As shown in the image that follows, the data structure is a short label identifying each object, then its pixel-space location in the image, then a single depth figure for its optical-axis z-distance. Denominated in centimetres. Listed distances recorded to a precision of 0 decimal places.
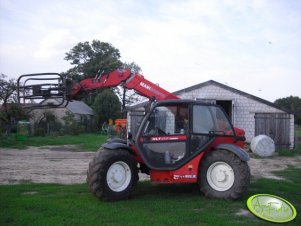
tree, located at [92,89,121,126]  4800
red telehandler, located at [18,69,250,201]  823
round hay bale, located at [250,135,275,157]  1927
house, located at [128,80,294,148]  2288
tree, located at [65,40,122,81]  6288
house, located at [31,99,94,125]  4559
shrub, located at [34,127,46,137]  3556
